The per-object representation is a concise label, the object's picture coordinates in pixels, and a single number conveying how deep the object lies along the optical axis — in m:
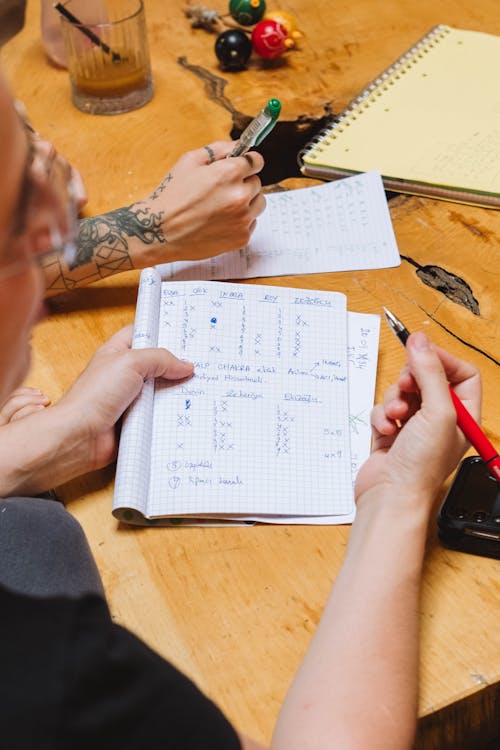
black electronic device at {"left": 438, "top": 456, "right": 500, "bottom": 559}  0.89
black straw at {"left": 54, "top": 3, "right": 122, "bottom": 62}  1.43
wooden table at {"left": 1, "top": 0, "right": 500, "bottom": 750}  0.83
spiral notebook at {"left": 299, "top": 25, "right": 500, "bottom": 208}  1.35
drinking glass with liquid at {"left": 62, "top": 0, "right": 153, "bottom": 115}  1.44
